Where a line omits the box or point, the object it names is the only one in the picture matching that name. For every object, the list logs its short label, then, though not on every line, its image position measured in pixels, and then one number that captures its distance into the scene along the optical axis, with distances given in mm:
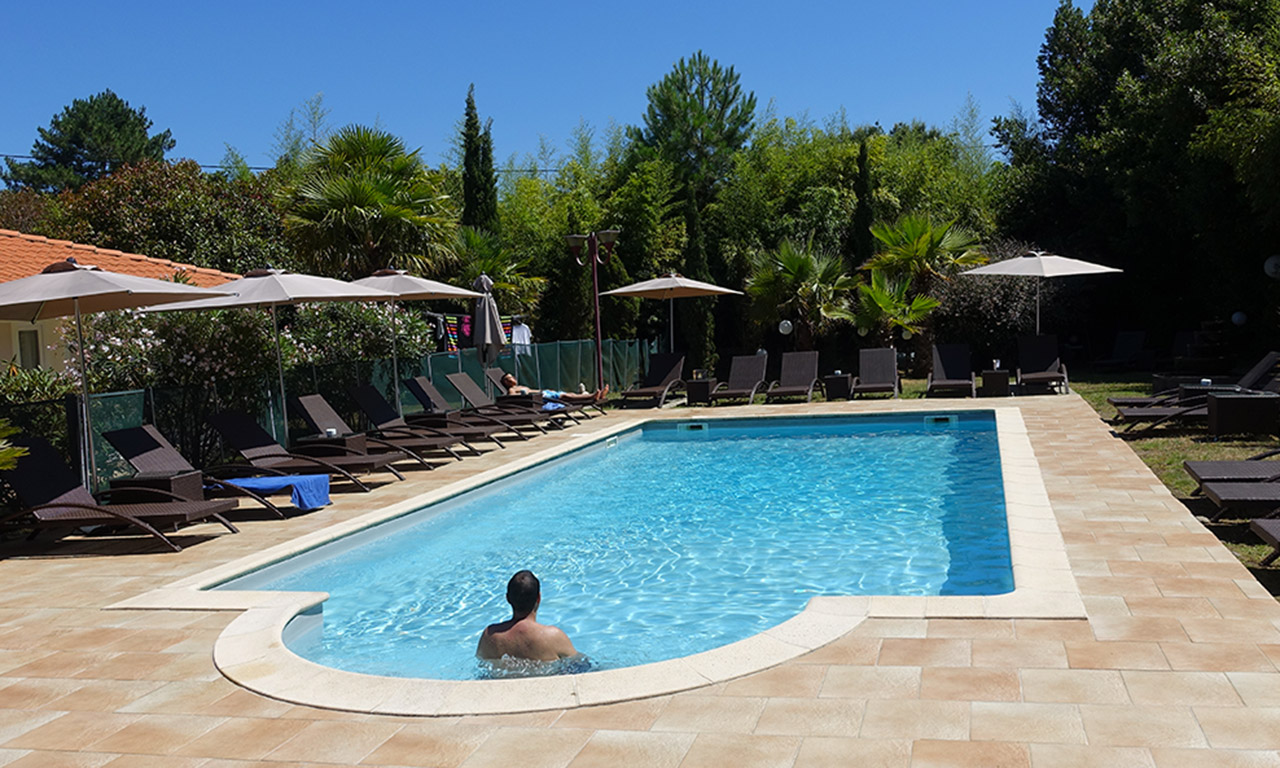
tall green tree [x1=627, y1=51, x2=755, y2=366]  34656
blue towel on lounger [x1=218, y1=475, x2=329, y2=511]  8406
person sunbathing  15578
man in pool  4691
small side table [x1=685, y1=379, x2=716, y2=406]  17094
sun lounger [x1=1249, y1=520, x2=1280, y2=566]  4879
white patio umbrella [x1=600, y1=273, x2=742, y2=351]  17297
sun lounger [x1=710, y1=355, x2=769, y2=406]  16734
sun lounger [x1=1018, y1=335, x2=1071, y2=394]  15891
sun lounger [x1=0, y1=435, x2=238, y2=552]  7074
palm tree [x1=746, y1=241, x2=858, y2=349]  19250
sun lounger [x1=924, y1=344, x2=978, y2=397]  16044
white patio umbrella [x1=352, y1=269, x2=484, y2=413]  12345
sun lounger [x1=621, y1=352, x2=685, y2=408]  17359
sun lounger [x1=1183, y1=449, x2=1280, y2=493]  6359
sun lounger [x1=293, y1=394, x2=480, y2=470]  10648
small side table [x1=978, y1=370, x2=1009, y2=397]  15719
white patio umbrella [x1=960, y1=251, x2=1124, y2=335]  15312
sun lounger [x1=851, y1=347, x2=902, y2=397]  16453
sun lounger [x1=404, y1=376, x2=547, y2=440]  12312
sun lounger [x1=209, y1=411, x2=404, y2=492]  9281
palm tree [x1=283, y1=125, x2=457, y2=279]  16500
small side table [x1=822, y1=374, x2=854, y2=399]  16484
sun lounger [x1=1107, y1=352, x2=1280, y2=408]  11156
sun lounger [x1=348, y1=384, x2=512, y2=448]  11773
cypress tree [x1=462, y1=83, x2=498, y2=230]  22531
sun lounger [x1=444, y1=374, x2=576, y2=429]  13797
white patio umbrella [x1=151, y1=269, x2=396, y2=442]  9961
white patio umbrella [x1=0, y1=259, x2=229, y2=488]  7520
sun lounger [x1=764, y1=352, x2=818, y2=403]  16750
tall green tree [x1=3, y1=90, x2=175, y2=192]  47156
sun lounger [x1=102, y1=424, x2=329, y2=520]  7766
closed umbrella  15422
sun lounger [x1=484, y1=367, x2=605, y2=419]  14664
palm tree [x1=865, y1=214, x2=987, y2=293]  18359
